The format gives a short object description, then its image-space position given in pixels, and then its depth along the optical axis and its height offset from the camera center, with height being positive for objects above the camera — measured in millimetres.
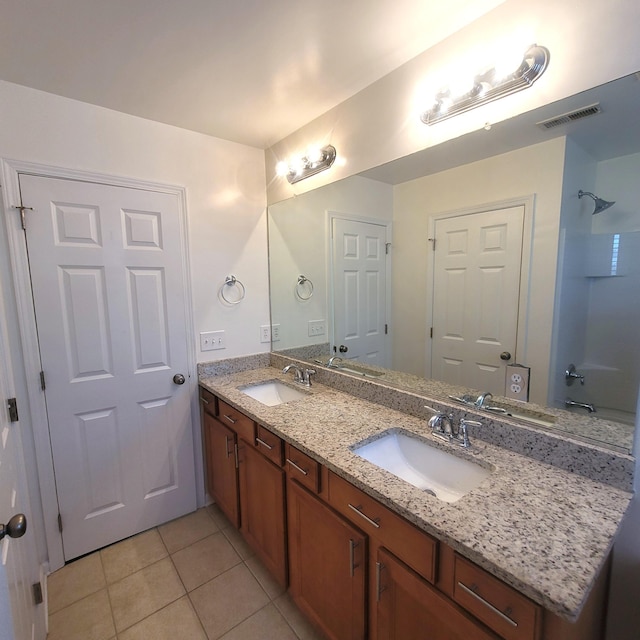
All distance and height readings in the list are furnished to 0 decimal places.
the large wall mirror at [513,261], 1035 +78
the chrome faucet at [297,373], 2082 -570
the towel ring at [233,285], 2203 -22
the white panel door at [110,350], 1666 -360
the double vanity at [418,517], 743 -662
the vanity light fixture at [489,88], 1050 +658
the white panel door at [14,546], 863 -780
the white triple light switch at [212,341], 2148 -374
